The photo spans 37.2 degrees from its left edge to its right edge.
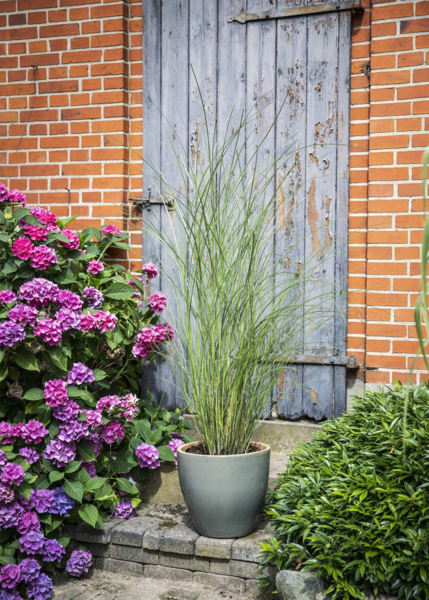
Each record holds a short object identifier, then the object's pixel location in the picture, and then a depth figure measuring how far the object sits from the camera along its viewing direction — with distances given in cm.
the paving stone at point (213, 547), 247
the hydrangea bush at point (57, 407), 252
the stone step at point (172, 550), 246
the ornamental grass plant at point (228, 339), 252
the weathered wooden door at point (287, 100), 323
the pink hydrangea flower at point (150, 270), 321
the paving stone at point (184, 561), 253
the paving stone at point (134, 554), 262
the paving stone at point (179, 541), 252
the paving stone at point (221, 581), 246
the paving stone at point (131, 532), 263
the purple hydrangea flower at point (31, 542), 247
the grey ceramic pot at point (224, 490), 245
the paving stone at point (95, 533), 267
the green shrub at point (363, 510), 197
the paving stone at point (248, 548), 242
